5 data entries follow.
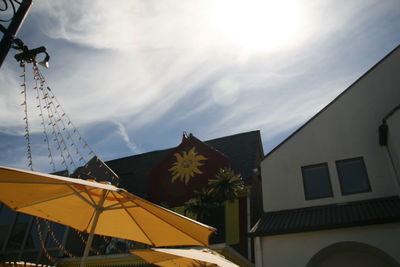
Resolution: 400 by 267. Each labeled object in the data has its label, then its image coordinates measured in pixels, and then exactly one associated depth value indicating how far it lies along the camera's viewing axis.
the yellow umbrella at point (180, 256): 6.56
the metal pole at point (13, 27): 4.76
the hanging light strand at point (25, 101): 6.16
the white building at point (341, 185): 9.07
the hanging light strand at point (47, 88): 6.93
